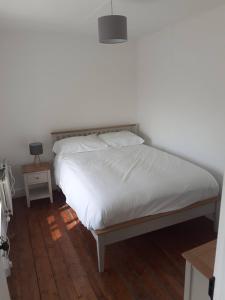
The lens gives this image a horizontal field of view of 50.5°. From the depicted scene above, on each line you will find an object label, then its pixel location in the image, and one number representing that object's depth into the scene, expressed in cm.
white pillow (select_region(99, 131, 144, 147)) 375
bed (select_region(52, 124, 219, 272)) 208
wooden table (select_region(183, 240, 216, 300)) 103
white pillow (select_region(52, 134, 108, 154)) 345
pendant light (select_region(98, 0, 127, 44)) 206
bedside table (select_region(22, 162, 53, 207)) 333
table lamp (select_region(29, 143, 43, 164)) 336
